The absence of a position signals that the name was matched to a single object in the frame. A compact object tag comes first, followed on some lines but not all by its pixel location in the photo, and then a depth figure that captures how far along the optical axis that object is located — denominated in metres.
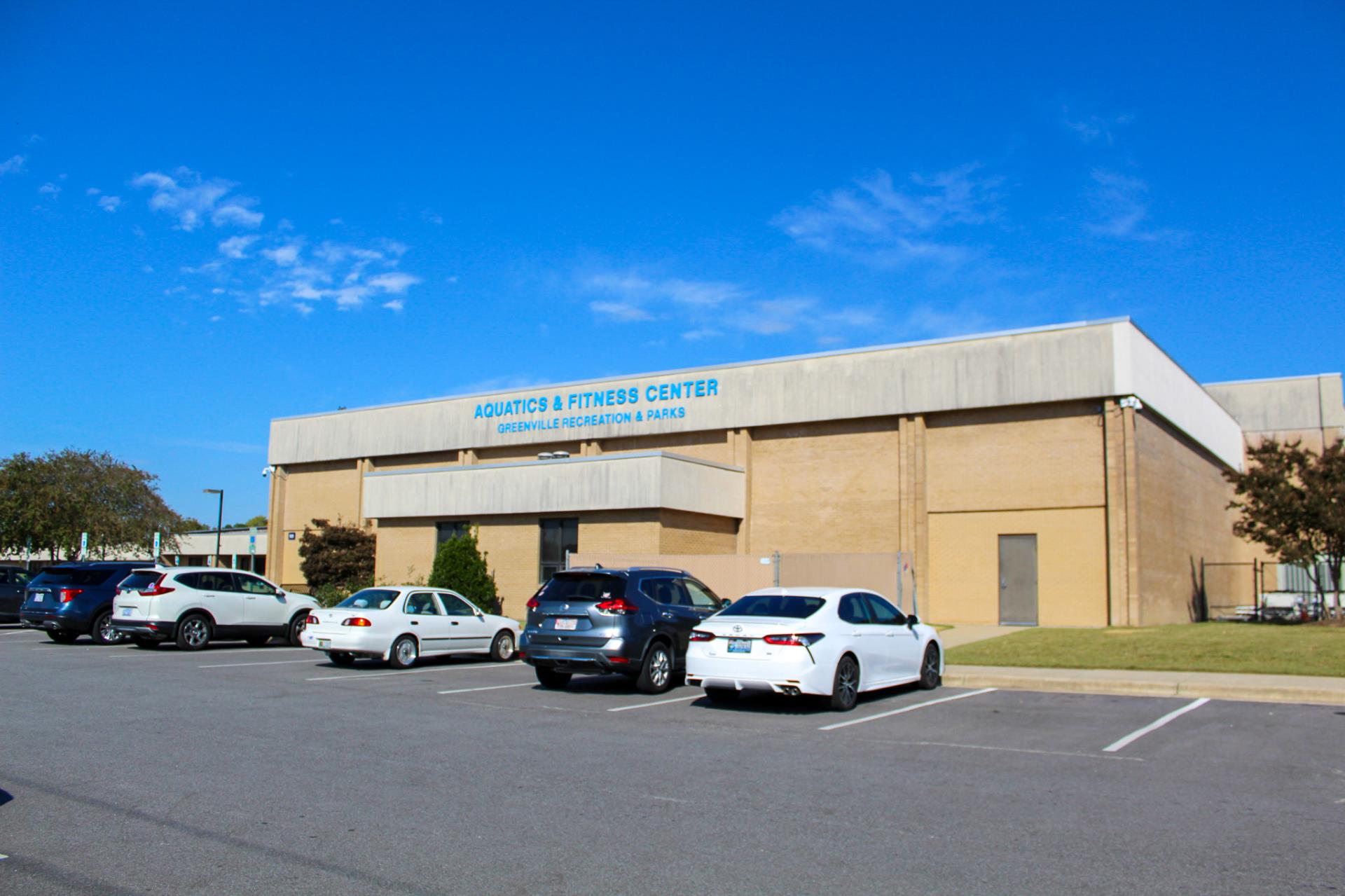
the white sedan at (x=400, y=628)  18.16
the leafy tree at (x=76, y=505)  43.25
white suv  20.84
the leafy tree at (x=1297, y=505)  29.88
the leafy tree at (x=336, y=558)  40.03
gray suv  15.00
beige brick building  29.47
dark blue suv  22.38
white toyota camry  12.81
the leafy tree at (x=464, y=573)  30.72
